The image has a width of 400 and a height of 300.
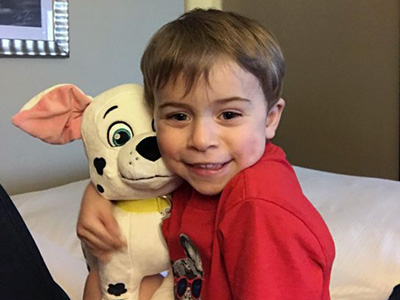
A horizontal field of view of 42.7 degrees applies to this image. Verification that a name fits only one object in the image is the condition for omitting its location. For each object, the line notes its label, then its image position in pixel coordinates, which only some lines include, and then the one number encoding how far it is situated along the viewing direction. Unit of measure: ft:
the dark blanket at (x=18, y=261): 2.16
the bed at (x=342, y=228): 3.62
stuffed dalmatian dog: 2.54
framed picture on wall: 5.93
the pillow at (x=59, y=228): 3.51
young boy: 2.10
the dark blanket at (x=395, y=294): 3.17
